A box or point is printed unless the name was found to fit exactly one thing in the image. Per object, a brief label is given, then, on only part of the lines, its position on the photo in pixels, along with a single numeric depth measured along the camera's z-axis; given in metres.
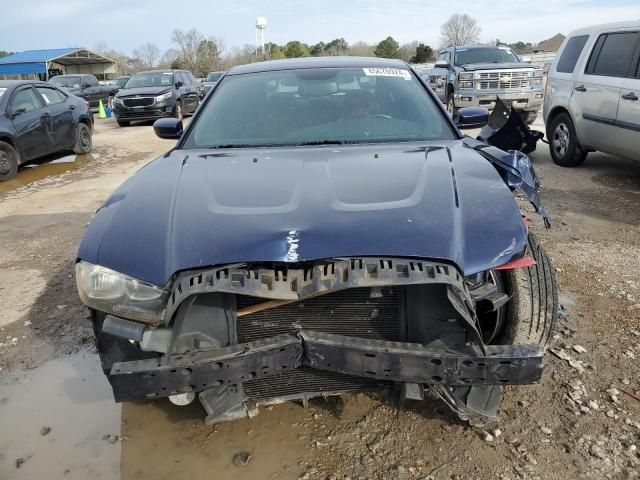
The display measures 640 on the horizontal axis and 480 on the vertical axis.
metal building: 40.03
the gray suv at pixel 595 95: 6.22
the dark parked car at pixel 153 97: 15.20
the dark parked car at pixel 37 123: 8.66
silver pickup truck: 11.37
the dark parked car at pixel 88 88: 20.61
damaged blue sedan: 1.94
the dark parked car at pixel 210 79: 20.98
